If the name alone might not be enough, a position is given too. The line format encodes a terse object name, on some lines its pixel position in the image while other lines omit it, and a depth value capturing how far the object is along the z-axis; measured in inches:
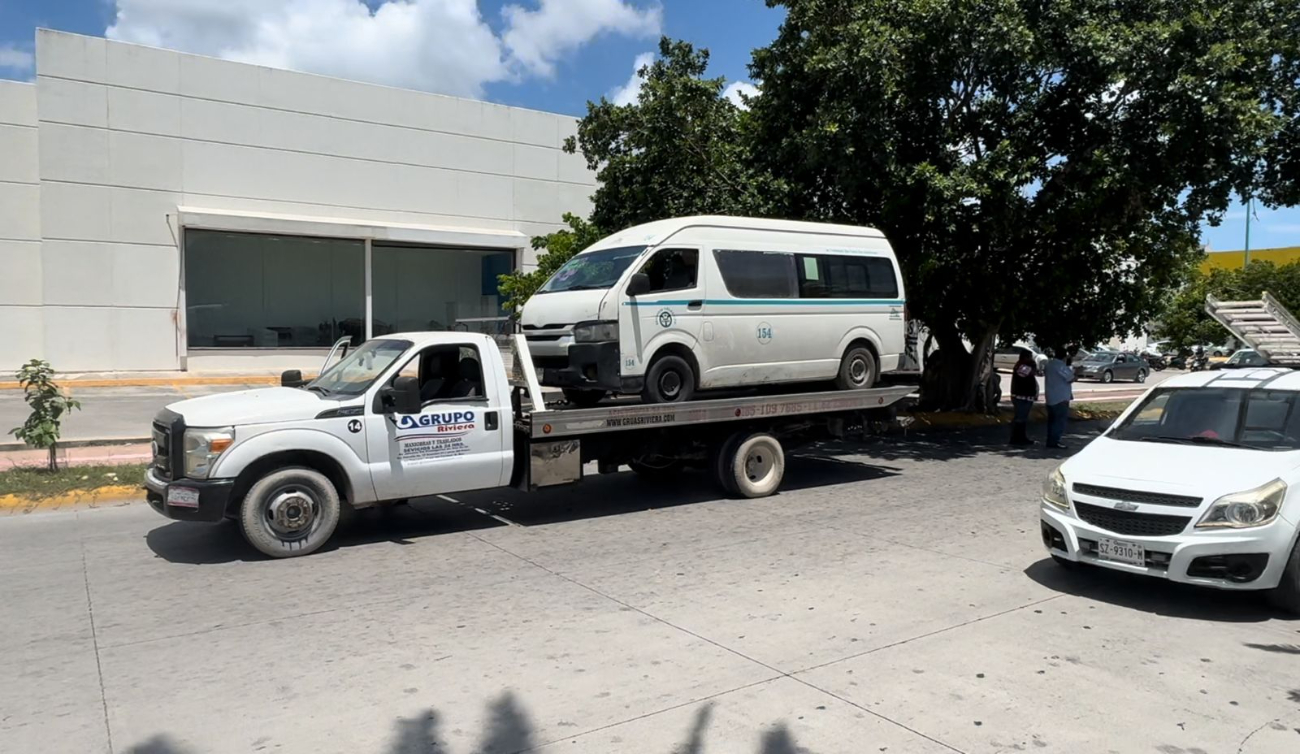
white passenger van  370.9
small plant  431.2
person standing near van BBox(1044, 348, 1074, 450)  592.1
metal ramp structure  464.1
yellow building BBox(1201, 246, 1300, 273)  2588.6
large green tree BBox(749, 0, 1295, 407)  508.7
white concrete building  932.6
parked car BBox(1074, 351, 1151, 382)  1505.9
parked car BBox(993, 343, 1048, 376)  1741.8
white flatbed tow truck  292.4
